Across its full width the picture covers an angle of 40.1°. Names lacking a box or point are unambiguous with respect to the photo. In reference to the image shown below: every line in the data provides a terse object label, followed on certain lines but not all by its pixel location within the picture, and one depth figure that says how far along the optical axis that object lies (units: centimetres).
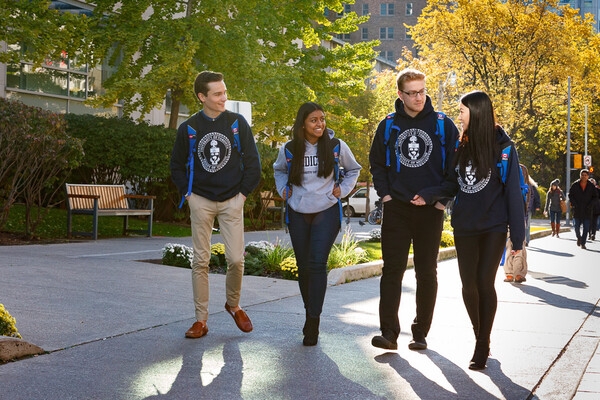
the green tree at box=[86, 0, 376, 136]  1948
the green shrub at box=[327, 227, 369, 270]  1145
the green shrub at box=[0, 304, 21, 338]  536
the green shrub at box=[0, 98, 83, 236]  1320
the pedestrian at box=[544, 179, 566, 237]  2640
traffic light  4203
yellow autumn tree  3691
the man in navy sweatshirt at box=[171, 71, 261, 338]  620
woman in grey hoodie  615
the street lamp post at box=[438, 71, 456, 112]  3647
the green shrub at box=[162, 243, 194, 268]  1112
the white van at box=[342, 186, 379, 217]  4181
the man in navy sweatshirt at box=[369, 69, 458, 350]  575
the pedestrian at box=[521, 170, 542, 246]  1238
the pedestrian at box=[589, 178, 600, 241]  2147
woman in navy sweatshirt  534
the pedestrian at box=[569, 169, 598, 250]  2050
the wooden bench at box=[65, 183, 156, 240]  1512
